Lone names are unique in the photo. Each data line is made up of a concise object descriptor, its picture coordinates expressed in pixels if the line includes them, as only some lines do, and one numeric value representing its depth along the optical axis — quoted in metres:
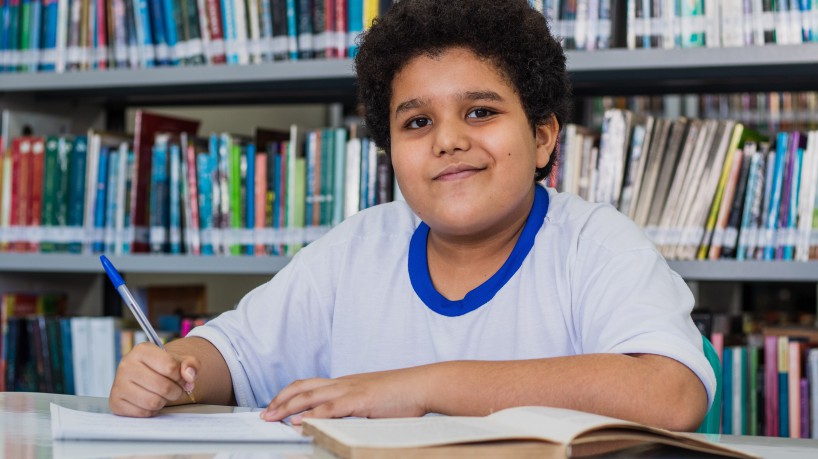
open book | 0.78
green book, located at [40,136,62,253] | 2.34
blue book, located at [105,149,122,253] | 2.29
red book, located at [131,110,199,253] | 2.27
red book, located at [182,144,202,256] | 2.23
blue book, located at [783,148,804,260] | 1.89
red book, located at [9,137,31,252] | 2.37
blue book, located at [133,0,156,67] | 2.30
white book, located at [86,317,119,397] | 2.37
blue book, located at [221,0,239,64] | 2.22
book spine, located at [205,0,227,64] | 2.23
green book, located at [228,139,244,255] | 2.21
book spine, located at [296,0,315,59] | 2.16
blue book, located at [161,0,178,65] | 2.28
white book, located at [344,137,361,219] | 2.13
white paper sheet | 0.93
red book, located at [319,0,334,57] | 2.14
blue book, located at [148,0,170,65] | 2.29
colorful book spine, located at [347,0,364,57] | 2.12
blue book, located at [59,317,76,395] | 2.41
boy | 1.14
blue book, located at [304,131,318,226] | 2.16
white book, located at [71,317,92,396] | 2.39
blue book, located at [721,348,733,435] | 1.98
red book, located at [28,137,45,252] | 2.35
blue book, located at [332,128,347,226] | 2.14
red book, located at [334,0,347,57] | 2.13
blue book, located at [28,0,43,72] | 2.39
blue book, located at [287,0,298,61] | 2.17
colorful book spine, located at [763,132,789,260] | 1.90
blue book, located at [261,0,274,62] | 2.20
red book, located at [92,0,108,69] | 2.34
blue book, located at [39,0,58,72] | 2.38
